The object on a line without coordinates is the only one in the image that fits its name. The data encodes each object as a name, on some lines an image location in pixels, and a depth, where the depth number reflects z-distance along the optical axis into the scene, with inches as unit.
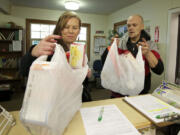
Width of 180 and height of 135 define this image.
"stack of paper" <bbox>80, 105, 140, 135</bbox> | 22.0
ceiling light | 113.4
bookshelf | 134.7
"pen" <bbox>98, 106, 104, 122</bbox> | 25.4
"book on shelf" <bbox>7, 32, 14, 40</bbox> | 134.1
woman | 29.6
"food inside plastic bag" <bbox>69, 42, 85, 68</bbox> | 24.2
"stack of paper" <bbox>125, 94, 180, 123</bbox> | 27.2
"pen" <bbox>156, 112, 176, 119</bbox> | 25.5
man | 42.2
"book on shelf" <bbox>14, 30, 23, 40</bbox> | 135.2
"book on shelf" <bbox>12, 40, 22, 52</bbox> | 134.6
